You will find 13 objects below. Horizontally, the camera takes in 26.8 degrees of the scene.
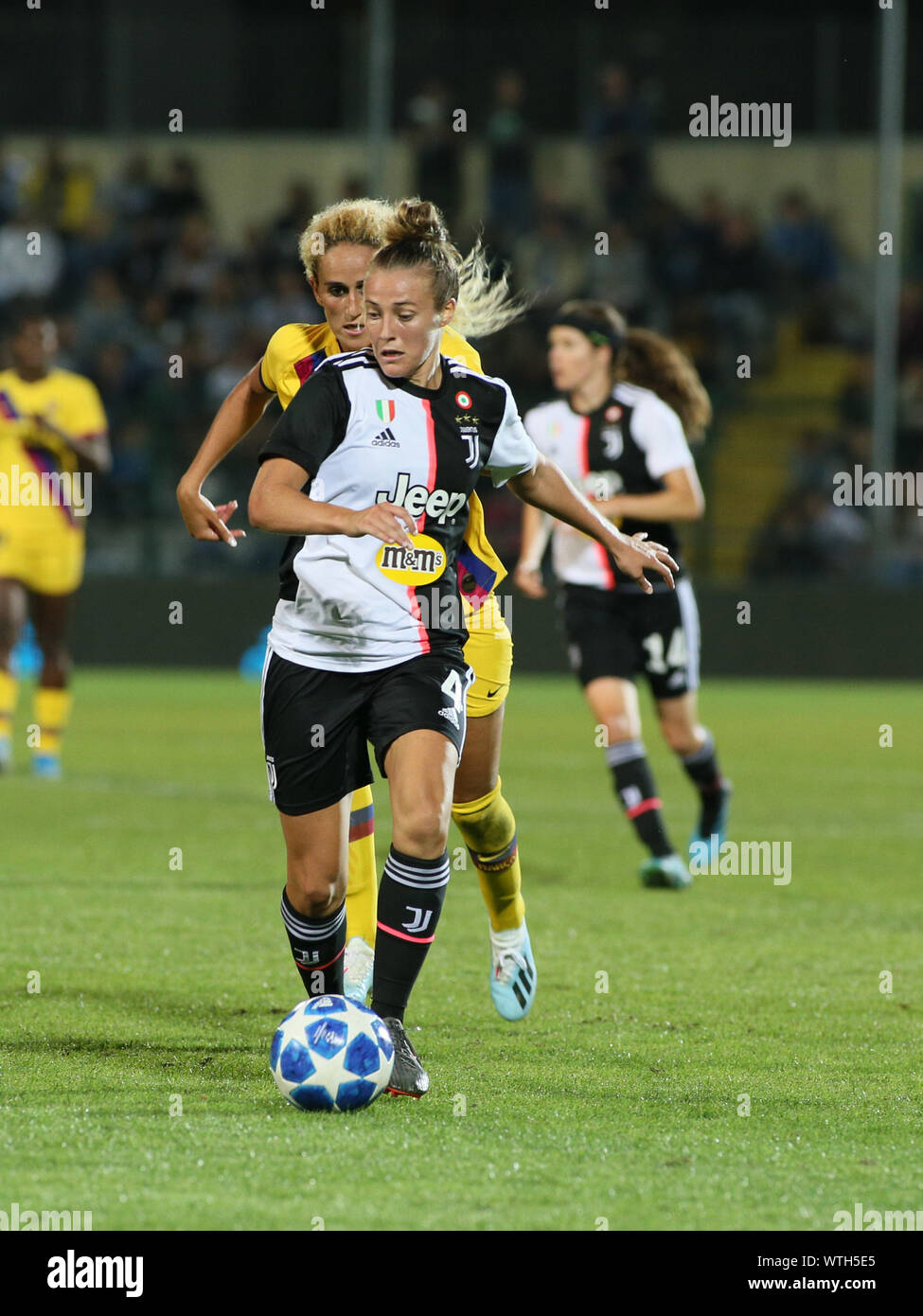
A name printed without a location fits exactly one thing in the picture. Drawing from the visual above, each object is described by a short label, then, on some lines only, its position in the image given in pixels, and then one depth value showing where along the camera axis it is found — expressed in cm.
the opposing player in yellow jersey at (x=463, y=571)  514
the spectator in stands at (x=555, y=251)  2238
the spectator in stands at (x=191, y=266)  2255
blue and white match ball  433
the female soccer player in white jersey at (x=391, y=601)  448
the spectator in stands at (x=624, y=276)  2189
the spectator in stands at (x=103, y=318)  2194
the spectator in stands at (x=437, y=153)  2275
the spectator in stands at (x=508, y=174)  2281
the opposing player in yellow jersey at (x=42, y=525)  1181
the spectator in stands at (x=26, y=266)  2227
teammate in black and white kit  821
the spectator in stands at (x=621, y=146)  2277
